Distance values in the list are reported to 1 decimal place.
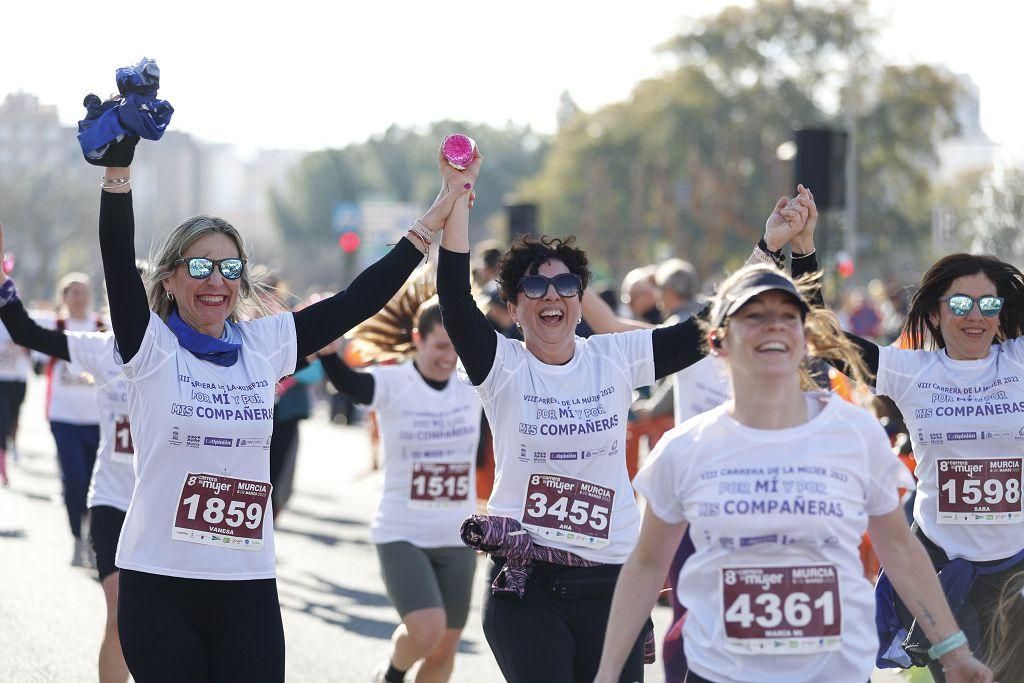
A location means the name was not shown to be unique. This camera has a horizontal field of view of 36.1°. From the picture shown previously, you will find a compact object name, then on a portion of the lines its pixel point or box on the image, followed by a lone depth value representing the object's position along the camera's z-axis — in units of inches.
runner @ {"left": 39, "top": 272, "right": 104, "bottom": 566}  422.6
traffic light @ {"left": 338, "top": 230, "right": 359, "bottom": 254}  972.6
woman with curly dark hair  194.5
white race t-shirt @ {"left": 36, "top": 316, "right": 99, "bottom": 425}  431.5
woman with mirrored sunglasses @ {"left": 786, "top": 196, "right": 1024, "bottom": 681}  217.2
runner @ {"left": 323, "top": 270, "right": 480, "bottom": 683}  268.5
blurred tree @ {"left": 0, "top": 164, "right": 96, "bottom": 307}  2224.4
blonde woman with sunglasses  178.4
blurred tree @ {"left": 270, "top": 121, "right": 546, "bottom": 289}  3528.5
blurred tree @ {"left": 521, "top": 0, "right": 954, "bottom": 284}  2022.6
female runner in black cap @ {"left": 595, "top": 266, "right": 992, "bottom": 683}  149.2
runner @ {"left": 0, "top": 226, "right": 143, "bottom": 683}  233.1
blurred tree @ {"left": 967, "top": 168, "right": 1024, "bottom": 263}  1424.7
